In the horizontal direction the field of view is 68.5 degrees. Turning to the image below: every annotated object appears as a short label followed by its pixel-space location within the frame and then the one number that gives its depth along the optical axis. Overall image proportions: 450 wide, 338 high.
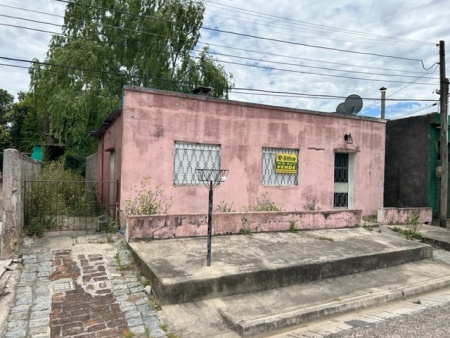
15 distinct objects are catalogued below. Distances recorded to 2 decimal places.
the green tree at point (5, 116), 29.05
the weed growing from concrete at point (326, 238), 7.36
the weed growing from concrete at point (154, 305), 4.27
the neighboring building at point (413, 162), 11.91
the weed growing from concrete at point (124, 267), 5.36
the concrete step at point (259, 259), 4.65
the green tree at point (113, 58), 17.72
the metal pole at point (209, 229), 5.02
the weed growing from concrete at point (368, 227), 8.88
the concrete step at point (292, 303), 3.98
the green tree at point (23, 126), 29.73
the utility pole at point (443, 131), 11.06
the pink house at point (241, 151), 7.62
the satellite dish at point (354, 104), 11.37
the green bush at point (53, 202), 6.71
